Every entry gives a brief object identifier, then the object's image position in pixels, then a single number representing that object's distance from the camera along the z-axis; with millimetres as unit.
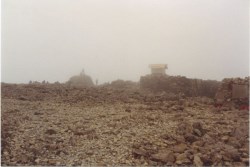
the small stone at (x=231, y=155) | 4401
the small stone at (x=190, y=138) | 5002
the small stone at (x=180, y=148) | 4597
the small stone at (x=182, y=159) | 4281
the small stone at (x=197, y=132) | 5188
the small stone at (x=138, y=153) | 4492
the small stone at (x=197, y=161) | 4250
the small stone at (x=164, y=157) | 4348
